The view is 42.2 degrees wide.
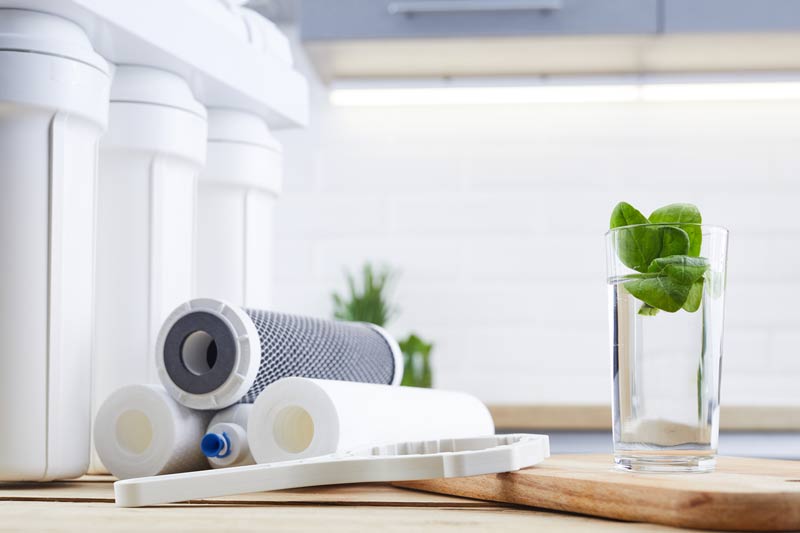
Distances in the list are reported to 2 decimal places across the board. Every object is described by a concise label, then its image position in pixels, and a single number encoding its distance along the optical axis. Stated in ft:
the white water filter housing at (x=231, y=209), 3.44
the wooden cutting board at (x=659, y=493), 1.58
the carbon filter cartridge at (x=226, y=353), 2.50
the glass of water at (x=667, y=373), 2.10
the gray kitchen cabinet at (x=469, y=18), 6.39
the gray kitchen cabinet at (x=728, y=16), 6.38
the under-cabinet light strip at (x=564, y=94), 7.59
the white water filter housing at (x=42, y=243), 2.38
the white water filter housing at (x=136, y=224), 2.85
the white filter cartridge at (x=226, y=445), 2.48
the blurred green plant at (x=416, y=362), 6.64
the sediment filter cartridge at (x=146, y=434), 2.47
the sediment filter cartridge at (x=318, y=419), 2.29
